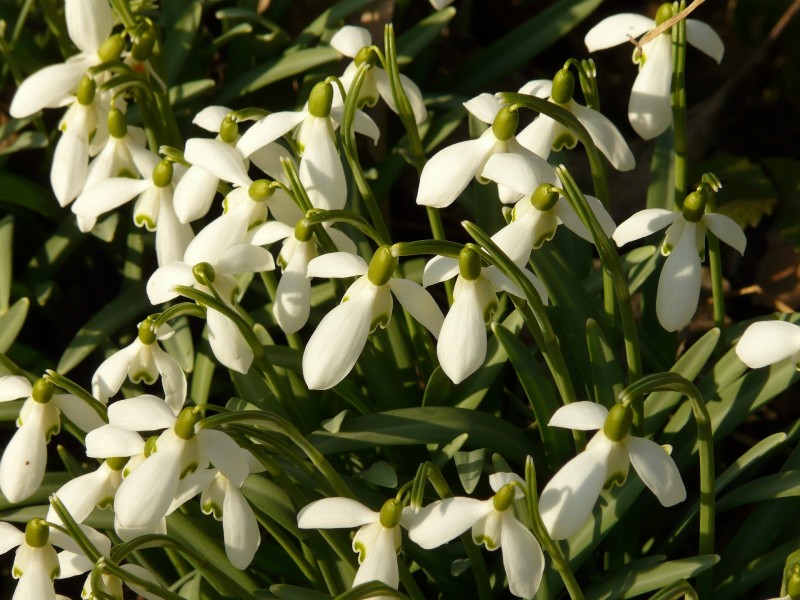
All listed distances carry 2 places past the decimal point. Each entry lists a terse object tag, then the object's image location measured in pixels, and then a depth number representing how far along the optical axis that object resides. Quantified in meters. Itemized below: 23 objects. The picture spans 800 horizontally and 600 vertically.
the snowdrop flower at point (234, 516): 0.78
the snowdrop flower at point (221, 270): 0.80
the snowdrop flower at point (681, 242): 0.81
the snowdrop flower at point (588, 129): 0.82
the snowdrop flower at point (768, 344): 0.78
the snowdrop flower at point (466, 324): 0.78
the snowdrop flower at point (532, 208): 0.79
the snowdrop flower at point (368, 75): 0.83
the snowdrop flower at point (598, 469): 0.76
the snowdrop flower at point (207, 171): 0.81
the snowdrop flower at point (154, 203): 0.83
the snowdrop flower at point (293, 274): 0.80
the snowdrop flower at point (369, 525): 0.77
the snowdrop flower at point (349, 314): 0.77
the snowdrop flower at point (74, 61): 0.85
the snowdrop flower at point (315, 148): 0.81
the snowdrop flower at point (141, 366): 0.80
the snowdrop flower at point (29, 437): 0.80
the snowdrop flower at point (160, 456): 0.76
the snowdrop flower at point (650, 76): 0.83
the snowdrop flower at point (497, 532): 0.77
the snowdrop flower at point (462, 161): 0.80
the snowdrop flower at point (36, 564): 0.78
